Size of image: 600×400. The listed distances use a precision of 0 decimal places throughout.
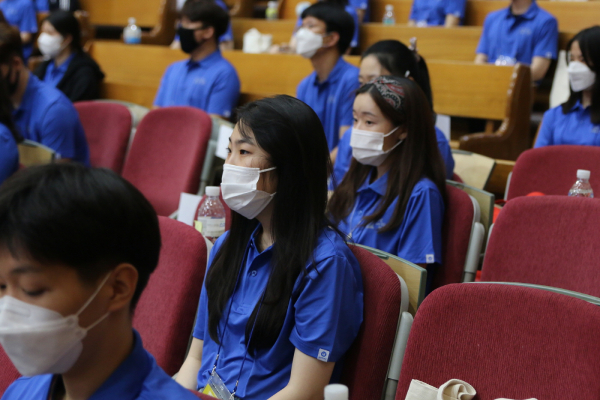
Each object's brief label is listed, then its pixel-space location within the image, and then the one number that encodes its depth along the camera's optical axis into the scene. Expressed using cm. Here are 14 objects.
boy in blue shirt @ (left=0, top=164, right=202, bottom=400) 84
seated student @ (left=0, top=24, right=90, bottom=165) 332
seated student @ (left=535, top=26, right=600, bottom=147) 308
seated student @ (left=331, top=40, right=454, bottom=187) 289
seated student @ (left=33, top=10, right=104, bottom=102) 460
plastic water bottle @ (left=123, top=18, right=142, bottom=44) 588
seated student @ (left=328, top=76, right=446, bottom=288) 211
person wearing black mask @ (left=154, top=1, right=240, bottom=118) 421
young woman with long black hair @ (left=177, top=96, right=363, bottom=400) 140
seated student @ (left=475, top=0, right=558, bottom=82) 452
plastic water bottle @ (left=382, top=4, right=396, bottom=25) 579
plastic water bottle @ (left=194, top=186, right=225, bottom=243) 214
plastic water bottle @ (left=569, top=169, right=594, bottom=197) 238
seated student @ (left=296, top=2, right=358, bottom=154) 374
